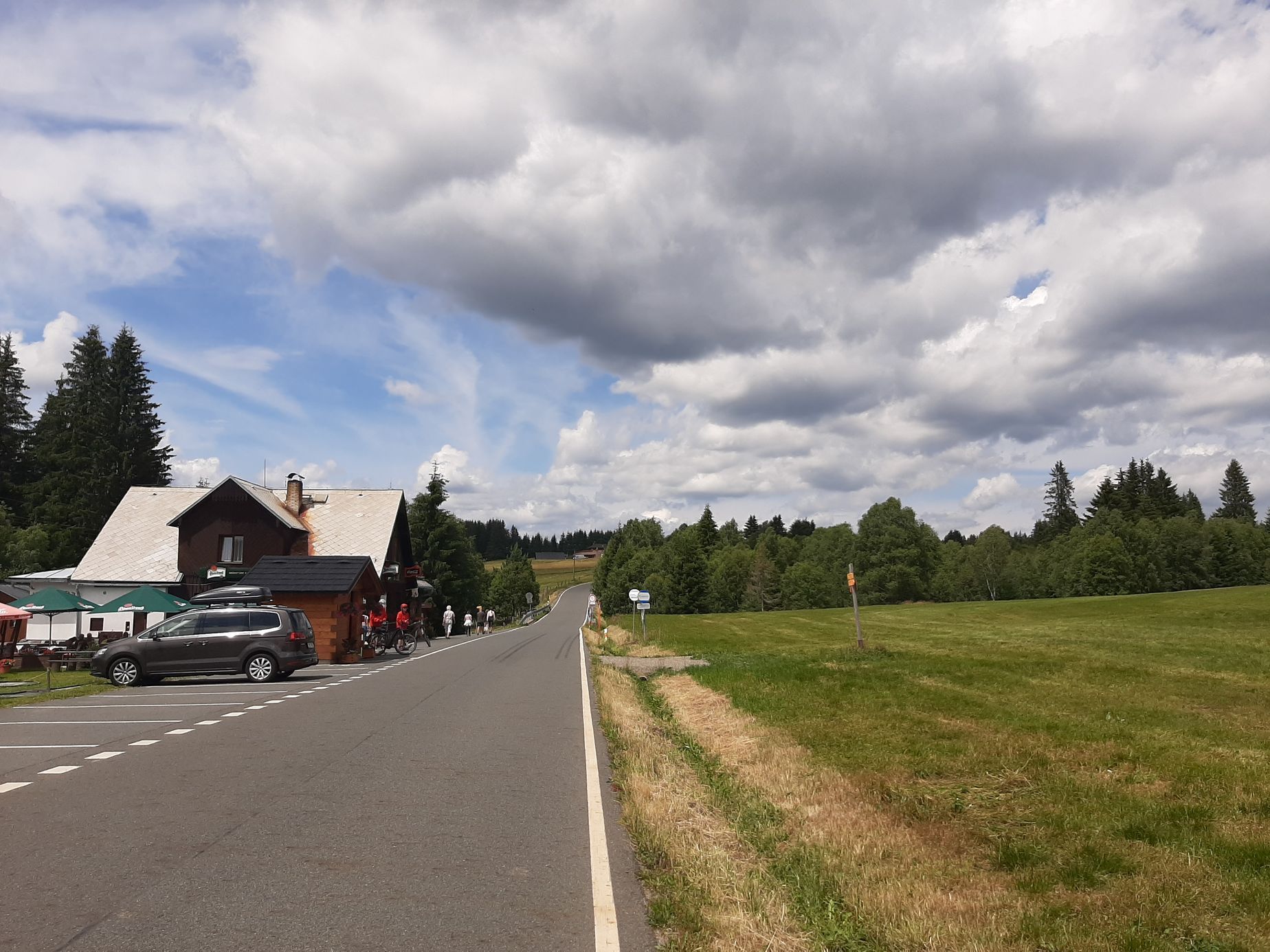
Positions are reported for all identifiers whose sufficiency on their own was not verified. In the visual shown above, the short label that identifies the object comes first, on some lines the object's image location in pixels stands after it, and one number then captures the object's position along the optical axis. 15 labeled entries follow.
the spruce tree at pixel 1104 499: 115.44
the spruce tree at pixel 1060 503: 132.50
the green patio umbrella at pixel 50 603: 25.91
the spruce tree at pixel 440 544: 67.50
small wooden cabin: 30.45
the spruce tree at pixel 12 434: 70.06
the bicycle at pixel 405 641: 35.09
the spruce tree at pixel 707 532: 132.25
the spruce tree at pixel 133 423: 71.69
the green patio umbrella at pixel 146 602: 28.48
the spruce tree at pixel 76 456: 67.06
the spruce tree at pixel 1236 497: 138.25
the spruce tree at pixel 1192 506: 120.87
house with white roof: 43.66
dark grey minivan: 20.70
